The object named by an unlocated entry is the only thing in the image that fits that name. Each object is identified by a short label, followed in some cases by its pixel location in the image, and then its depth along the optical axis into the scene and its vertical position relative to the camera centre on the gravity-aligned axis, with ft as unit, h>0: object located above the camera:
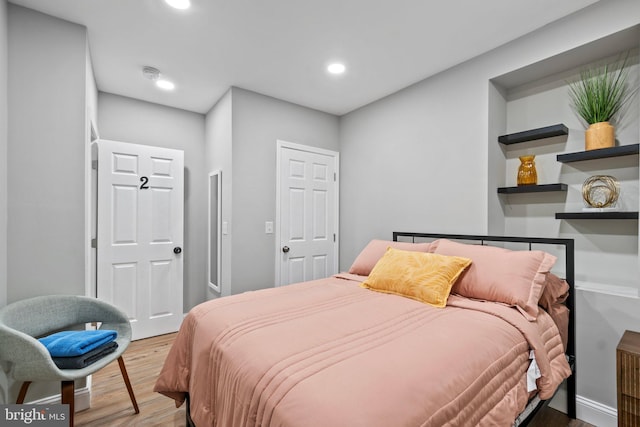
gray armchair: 5.05 -2.30
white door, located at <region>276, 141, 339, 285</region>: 11.28 -0.01
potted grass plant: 6.68 +2.50
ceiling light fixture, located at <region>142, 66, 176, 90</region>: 9.14 +4.21
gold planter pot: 6.64 +1.69
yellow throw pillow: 6.38 -1.38
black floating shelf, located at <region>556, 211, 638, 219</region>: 6.18 -0.03
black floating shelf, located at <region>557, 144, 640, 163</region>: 6.21 +1.29
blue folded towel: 5.47 -2.39
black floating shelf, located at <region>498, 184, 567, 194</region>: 7.31 +0.62
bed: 3.30 -1.84
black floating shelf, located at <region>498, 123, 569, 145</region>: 7.35 +1.99
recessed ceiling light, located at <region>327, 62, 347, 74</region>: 8.95 +4.28
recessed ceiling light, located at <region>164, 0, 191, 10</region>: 6.33 +4.33
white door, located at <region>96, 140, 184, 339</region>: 10.23 -0.73
